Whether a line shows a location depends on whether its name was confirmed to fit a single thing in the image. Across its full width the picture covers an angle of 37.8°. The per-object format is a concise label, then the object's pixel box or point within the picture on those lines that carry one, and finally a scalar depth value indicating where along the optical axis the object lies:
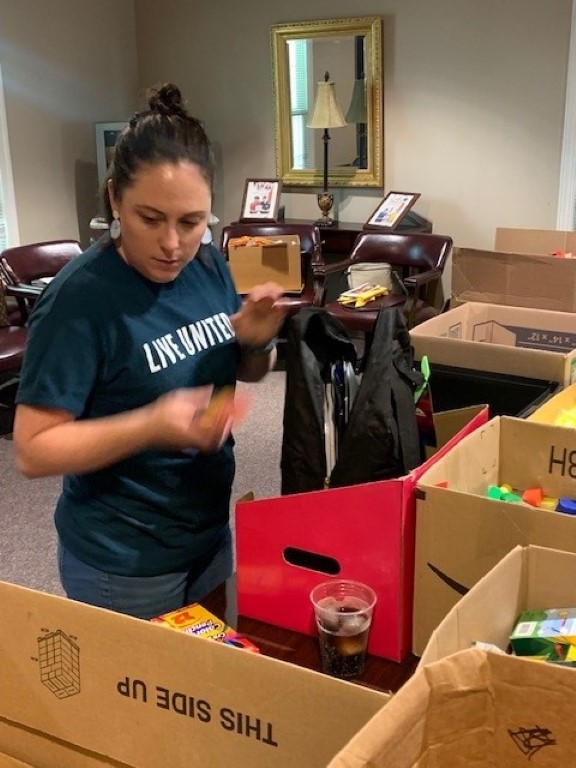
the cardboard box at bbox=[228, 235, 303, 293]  4.89
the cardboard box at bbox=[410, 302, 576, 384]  1.94
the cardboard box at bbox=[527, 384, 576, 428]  1.66
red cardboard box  1.13
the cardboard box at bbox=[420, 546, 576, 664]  0.96
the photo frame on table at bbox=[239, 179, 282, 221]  5.52
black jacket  1.29
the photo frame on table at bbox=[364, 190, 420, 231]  5.12
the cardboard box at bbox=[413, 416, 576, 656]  1.10
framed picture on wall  5.62
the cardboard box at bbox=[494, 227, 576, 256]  3.33
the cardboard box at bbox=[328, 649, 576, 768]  0.71
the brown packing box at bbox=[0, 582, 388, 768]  0.77
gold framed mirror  5.27
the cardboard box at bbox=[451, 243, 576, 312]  2.74
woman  1.17
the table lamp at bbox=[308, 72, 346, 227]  5.25
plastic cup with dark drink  1.15
